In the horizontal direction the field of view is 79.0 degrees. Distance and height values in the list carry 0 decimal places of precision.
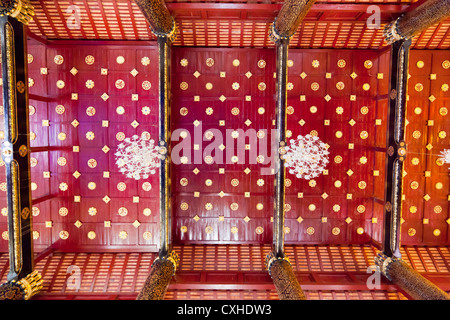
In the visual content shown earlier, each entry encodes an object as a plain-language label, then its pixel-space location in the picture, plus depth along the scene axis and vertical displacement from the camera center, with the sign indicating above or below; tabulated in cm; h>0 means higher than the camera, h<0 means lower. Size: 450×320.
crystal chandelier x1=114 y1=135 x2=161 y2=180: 731 -27
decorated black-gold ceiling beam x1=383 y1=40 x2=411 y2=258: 602 +1
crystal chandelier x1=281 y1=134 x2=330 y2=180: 743 -28
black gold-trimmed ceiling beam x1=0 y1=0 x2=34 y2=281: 529 +32
